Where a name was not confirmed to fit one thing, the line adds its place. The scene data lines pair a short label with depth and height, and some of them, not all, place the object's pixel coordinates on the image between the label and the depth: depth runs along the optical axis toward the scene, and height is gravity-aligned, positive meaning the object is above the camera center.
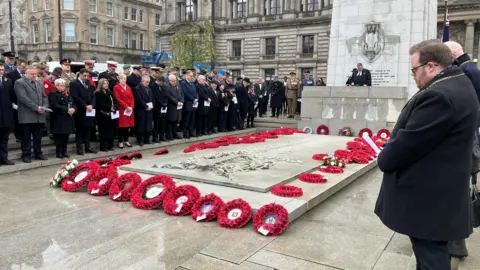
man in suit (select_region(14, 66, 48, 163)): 7.80 -0.25
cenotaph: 11.99 +1.25
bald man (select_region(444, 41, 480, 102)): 3.85 +0.36
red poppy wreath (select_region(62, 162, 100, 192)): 5.99 -1.26
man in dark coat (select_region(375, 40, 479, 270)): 2.30 -0.36
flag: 9.79 +1.73
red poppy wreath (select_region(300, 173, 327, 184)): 5.99 -1.21
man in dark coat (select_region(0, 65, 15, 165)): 7.63 -0.37
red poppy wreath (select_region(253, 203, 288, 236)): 4.21 -1.33
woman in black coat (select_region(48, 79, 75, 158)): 8.22 -0.32
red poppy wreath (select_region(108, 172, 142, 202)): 5.50 -1.28
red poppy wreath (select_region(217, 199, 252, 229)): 4.43 -1.33
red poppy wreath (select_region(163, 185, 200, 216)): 4.87 -1.30
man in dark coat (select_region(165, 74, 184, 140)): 11.25 -0.14
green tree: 37.34 +4.42
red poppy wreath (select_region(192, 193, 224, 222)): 4.64 -1.32
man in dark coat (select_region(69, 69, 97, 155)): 8.80 -0.19
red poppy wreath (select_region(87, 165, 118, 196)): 5.79 -1.28
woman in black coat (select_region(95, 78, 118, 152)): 9.33 -0.38
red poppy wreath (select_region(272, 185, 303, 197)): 5.22 -1.23
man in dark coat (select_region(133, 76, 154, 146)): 10.18 -0.30
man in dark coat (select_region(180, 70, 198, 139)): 12.04 -0.19
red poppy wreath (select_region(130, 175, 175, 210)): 5.14 -1.29
